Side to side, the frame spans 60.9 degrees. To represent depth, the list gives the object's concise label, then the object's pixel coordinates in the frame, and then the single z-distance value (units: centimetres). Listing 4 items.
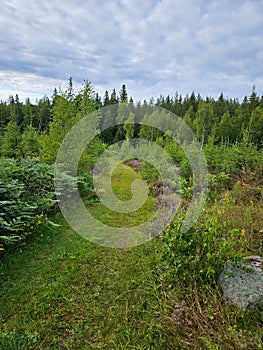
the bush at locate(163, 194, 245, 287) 327
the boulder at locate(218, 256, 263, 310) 290
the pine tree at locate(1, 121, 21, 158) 1417
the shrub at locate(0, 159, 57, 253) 502
